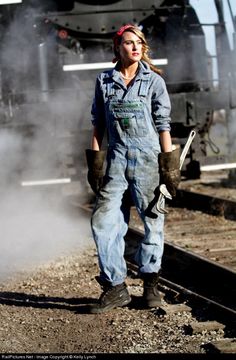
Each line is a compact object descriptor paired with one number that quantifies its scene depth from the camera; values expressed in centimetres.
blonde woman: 595
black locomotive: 1272
